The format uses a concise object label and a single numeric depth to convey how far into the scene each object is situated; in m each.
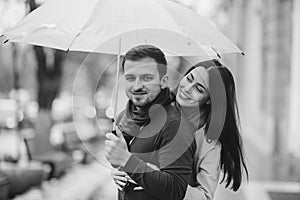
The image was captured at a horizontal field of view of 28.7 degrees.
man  2.48
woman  2.75
